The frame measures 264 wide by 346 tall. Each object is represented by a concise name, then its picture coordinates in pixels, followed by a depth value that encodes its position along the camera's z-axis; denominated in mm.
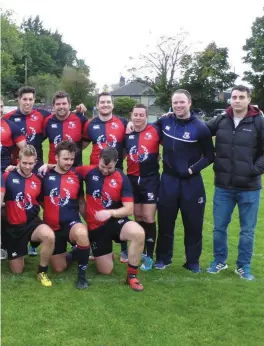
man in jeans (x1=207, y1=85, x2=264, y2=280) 5203
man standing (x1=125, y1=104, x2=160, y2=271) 5543
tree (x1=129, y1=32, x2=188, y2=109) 50525
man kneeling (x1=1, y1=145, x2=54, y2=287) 5031
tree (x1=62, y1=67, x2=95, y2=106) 53062
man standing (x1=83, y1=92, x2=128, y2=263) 5668
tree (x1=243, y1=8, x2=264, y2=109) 44188
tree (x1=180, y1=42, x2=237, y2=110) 49156
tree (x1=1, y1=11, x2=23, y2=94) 49656
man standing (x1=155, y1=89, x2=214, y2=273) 5359
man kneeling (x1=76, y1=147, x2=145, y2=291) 5035
